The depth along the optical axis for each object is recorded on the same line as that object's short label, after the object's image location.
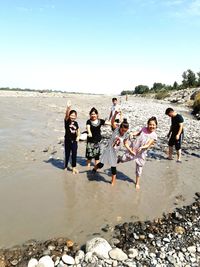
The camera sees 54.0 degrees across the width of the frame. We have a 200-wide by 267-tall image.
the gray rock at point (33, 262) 3.03
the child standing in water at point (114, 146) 5.24
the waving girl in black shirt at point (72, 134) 5.77
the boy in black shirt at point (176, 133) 7.07
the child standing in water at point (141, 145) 5.15
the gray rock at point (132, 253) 3.24
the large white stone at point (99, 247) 3.20
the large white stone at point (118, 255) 3.18
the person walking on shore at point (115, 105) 8.64
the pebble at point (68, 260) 3.09
